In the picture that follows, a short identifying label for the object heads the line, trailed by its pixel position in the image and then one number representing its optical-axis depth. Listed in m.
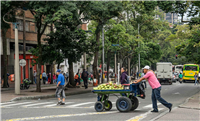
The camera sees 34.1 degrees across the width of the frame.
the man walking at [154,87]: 12.09
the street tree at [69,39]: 27.23
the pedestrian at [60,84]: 16.62
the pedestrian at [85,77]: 32.53
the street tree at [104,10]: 28.19
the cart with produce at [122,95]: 12.68
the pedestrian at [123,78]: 19.55
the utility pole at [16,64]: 24.03
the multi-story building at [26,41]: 41.12
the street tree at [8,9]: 23.78
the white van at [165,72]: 44.56
